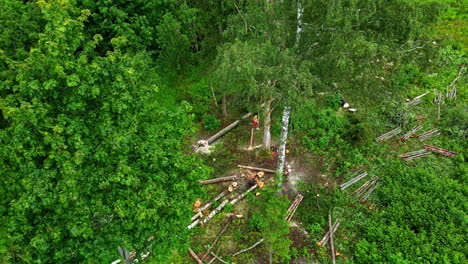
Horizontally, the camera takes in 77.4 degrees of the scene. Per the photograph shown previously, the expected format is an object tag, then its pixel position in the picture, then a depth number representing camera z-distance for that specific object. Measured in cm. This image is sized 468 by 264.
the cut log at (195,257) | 1278
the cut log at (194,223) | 1415
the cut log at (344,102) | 2152
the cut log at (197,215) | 1450
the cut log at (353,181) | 1583
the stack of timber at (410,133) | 1866
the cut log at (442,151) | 1734
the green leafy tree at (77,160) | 734
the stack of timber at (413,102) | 2109
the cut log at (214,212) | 1450
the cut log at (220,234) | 1315
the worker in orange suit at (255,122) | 1953
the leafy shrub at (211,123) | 2005
